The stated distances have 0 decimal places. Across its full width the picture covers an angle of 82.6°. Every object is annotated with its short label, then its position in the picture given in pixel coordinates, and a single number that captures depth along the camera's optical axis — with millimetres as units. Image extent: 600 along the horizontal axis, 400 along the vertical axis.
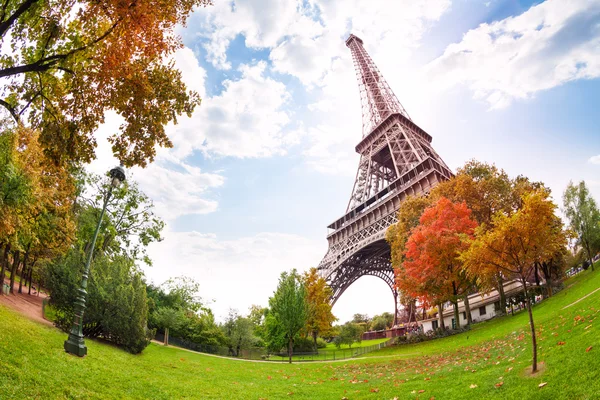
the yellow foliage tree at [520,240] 9453
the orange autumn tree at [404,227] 31094
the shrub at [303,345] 37250
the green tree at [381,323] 74250
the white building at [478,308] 32188
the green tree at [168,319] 29919
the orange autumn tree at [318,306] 37062
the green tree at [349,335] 48928
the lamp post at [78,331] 10477
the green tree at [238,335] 33938
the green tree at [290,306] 24844
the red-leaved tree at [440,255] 24609
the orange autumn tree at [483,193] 29375
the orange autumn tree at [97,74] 6801
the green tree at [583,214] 32281
